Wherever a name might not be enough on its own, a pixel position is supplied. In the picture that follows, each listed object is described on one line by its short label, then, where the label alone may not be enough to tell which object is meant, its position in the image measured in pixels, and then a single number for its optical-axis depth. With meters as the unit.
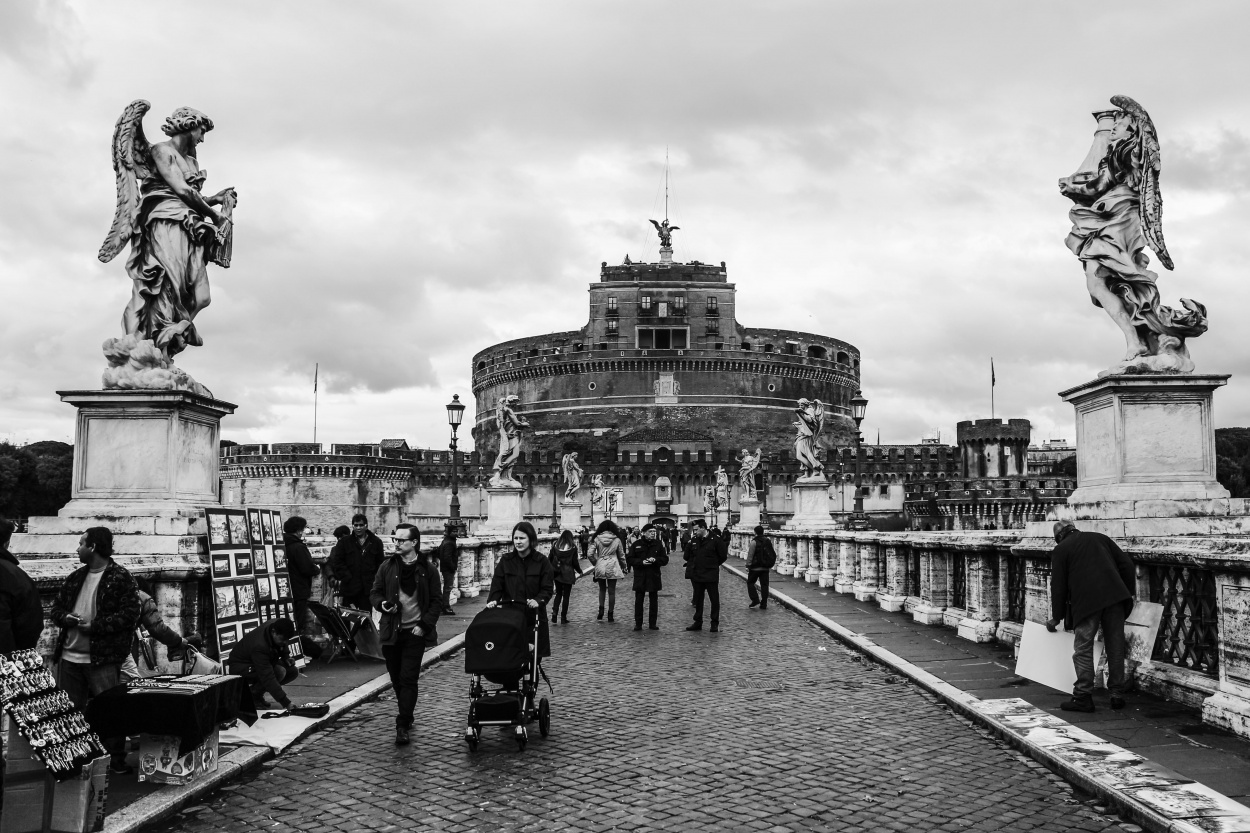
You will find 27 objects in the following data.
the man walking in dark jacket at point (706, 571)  14.03
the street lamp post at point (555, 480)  72.36
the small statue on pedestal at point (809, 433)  24.69
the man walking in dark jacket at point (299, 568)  10.35
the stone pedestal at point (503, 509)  24.31
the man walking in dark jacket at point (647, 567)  14.38
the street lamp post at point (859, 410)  29.82
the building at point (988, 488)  72.69
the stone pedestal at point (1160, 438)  8.23
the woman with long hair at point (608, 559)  15.52
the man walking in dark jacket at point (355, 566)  11.28
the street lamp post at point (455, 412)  29.02
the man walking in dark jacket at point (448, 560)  14.86
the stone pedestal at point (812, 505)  24.52
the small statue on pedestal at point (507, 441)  24.23
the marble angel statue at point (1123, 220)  8.74
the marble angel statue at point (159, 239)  8.30
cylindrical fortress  94.88
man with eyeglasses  7.29
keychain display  4.45
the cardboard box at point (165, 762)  5.74
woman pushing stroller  7.93
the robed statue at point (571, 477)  41.28
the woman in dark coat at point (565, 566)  14.38
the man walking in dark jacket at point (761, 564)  16.94
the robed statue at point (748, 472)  45.22
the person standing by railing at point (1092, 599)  7.30
